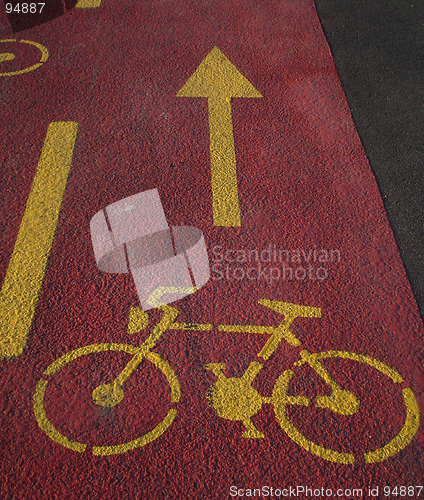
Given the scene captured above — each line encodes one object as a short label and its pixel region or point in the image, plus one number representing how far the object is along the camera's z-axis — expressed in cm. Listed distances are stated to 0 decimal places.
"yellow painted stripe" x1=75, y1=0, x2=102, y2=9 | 711
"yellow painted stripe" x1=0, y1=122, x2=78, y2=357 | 332
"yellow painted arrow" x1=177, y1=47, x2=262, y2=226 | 427
